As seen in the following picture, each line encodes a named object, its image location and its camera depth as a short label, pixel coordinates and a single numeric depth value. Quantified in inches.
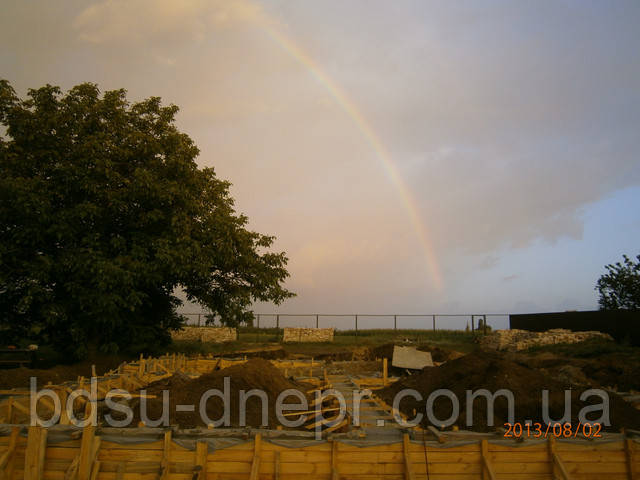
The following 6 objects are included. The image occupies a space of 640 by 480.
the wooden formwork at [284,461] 307.0
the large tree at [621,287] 1499.8
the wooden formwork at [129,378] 409.1
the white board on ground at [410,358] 812.3
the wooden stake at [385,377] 647.1
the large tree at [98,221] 774.5
